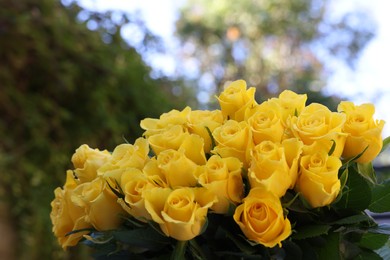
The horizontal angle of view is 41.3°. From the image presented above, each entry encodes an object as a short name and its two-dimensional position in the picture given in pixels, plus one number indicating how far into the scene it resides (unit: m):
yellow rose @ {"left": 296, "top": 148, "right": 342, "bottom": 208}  0.46
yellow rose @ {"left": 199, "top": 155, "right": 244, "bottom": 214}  0.46
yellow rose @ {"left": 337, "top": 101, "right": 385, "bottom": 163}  0.51
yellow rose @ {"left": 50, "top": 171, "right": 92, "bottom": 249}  0.55
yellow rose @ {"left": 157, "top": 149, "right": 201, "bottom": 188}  0.48
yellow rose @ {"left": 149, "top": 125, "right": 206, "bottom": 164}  0.51
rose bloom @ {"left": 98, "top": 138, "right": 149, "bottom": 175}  0.53
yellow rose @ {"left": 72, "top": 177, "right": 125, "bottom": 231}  0.51
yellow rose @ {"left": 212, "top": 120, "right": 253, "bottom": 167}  0.49
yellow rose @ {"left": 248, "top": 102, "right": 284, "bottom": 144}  0.50
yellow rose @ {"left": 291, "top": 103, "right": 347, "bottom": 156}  0.49
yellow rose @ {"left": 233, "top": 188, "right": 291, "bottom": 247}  0.45
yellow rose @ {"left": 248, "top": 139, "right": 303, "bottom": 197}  0.46
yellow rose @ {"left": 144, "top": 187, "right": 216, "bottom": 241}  0.44
